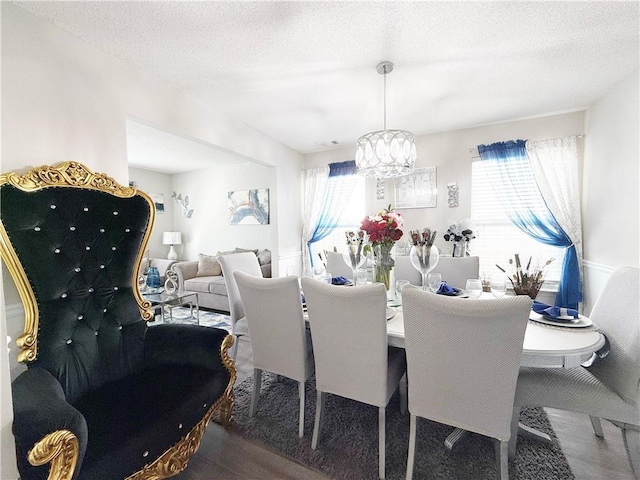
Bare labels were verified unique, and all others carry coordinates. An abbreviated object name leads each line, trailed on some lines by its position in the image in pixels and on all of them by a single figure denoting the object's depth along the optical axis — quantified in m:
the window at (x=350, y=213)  4.29
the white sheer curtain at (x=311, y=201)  4.48
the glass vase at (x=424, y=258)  1.87
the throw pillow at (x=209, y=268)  4.62
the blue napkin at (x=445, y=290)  1.83
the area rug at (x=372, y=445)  1.41
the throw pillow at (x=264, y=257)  4.73
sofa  4.14
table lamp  5.60
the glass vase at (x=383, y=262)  1.98
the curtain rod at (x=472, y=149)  3.53
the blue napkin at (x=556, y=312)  1.52
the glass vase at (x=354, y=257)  1.99
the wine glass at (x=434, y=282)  1.85
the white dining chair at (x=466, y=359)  1.05
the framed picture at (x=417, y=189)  3.78
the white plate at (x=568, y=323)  1.39
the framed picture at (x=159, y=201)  5.55
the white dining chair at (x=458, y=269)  2.36
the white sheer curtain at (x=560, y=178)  3.07
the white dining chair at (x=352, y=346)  1.33
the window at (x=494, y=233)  3.32
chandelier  2.19
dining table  1.16
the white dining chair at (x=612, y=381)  1.23
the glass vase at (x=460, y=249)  3.37
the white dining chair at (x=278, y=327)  1.58
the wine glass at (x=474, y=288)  1.81
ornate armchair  0.98
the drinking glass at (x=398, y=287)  1.99
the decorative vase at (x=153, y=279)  3.34
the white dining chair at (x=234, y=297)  2.26
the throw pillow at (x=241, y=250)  4.92
